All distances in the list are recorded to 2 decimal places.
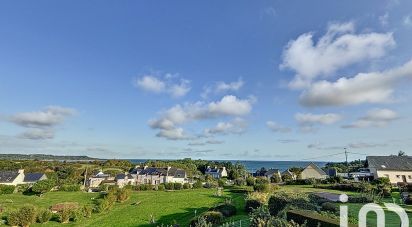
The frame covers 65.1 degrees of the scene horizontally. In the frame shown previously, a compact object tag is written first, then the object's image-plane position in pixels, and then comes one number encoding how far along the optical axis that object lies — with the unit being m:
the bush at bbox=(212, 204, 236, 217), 26.69
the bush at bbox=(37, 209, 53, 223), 35.07
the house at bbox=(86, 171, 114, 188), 77.26
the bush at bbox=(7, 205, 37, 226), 32.72
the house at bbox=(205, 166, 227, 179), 110.71
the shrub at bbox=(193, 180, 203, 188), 66.81
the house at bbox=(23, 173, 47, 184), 80.12
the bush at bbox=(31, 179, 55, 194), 57.28
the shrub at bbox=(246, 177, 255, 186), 64.25
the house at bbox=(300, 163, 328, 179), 80.31
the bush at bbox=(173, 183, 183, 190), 65.09
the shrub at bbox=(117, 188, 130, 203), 48.81
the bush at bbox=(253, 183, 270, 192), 42.89
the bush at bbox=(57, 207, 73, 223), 35.38
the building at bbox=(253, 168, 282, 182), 95.00
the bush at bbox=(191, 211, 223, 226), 22.62
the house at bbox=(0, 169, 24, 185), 76.50
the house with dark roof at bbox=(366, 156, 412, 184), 61.41
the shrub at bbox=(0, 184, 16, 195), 59.70
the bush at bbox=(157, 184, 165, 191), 64.38
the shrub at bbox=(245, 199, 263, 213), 28.63
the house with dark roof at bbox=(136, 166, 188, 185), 83.06
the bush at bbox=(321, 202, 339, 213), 22.27
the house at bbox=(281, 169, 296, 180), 78.76
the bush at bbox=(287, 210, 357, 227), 13.37
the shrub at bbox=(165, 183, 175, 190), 64.88
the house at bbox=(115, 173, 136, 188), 78.30
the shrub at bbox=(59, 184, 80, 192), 62.06
